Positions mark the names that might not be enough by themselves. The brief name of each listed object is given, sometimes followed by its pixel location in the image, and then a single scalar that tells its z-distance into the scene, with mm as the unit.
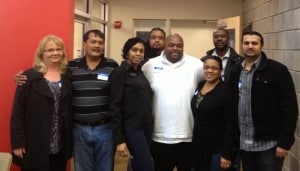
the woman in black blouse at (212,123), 2594
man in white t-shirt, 2689
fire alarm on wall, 7098
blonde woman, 2479
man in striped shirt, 2537
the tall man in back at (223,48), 3511
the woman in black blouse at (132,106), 2537
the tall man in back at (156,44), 3771
